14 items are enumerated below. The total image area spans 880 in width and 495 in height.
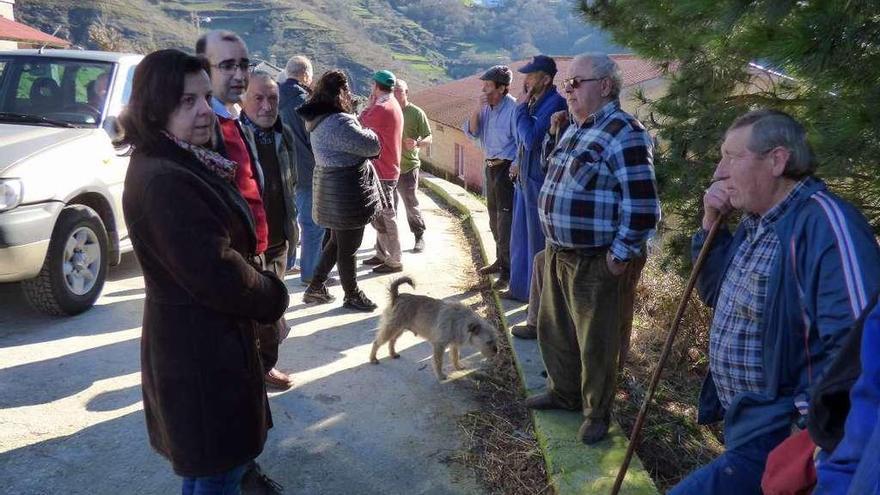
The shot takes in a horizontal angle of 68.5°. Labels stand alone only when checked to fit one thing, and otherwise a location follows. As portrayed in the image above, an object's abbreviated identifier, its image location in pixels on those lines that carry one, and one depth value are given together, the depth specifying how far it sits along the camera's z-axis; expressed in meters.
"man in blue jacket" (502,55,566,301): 5.05
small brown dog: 4.47
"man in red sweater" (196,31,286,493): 2.98
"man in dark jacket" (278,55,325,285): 5.95
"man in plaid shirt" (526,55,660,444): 3.19
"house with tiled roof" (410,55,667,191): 23.27
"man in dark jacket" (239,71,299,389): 3.82
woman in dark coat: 1.99
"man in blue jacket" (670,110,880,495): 1.83
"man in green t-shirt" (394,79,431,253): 7.35
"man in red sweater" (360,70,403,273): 6.33
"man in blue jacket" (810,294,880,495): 1.23
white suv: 4.63
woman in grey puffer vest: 4.92
